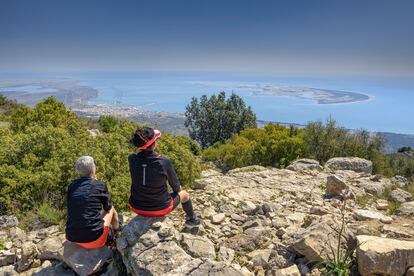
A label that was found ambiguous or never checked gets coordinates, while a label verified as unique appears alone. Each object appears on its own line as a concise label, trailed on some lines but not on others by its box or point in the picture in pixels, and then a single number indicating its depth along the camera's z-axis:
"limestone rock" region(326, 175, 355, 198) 8.56
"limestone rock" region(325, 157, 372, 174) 13.53
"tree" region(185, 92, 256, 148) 44.00
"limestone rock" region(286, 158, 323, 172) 12.98
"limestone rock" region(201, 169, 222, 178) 10.95
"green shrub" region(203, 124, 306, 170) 18.86
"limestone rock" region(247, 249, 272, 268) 4.76
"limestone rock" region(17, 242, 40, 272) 4.88
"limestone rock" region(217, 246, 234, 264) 4.77
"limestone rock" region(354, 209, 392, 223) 6.46
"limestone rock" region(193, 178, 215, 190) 8.42
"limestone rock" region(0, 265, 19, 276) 4.76
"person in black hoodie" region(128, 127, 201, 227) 4.66
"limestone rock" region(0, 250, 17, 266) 4.97
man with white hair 4.49
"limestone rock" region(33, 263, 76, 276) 4.69
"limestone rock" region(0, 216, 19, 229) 5.89
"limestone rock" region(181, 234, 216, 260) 4.57
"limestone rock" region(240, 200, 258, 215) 6.86
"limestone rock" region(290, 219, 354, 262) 4.51
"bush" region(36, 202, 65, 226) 5.99
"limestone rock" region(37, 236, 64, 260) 4.97
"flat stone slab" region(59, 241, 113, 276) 4.50
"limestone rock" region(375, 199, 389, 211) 7.93
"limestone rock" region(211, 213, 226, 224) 6.06
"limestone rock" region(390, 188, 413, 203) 8.59
